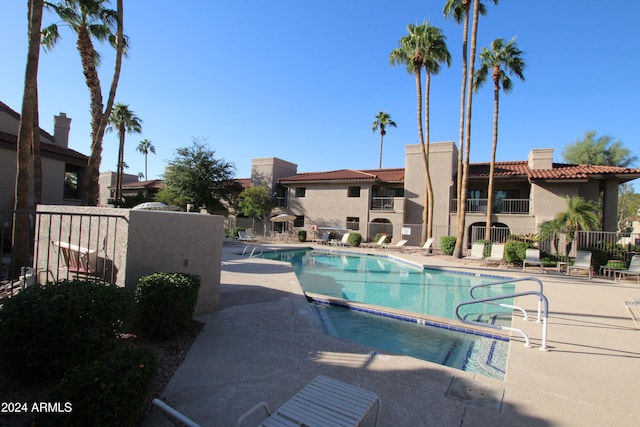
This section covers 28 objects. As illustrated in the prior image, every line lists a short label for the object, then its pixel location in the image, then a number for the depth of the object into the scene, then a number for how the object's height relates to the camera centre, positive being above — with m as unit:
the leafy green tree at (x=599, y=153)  38.41 +10.19
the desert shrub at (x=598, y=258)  13.95 -0.99
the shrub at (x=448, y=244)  20.03 -1.11
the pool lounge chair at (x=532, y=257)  14.45 -1.17
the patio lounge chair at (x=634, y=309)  6.63 -1.67
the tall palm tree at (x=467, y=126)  17.11 +5.72
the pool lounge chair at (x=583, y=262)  12.92 -1.14
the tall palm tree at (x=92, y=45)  13.01 +7.24
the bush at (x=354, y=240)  24.23 -1.36
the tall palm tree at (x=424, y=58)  20.78 +11.23
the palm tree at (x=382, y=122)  46.00 +14.83
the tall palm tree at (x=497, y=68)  18.77 +9.75
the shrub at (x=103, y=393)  2.31 -1.41
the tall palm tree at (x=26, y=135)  8.28 +1.85
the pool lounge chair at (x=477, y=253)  16.23 -1.24
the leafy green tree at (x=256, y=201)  28.30 +1.40
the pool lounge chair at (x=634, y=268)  11.74 -1.16
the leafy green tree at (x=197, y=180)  29.14 +3.17
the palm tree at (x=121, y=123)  28.42 +8.15
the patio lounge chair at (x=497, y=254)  15.70 -1.22
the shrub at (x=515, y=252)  15.29 -1.02
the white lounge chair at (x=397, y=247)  22.12 -1.61
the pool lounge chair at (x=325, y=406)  2.38 -1.51
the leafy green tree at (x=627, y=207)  47.70 +4.55
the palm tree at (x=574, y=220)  14.49 +0.64
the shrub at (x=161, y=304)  4.34 -1.27
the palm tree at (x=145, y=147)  56.92 +11.54
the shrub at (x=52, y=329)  2.98 -1.20
